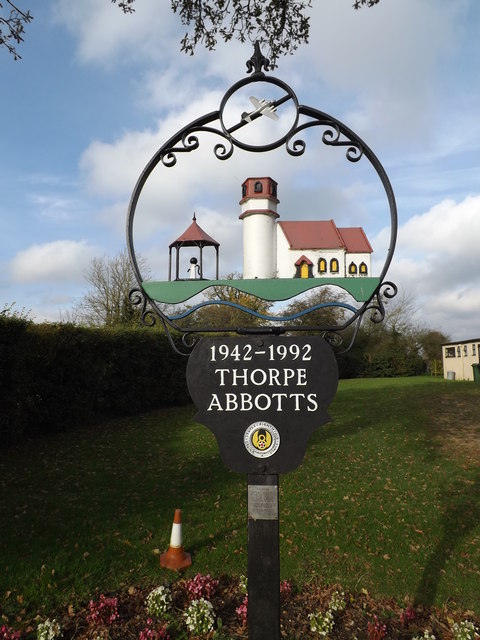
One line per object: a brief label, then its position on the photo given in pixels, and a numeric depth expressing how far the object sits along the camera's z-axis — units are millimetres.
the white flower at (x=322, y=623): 4047
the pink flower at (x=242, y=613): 4286
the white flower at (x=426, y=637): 3838
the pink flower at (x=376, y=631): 3979
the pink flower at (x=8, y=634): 3866
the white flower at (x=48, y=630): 3826
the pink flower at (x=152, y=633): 3902
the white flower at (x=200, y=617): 4043
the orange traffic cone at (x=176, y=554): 5344
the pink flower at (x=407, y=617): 4340
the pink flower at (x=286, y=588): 4766
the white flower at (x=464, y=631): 3889
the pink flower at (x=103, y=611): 4141
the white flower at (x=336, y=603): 4344
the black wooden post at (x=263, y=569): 3070
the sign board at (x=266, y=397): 3037
